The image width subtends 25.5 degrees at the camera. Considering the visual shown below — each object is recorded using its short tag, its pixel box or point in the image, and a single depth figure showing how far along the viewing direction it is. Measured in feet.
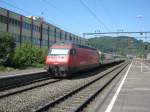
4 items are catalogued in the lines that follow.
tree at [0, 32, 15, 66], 111.80
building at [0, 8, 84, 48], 189.88
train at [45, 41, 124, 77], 83.61
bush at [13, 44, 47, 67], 122.01
